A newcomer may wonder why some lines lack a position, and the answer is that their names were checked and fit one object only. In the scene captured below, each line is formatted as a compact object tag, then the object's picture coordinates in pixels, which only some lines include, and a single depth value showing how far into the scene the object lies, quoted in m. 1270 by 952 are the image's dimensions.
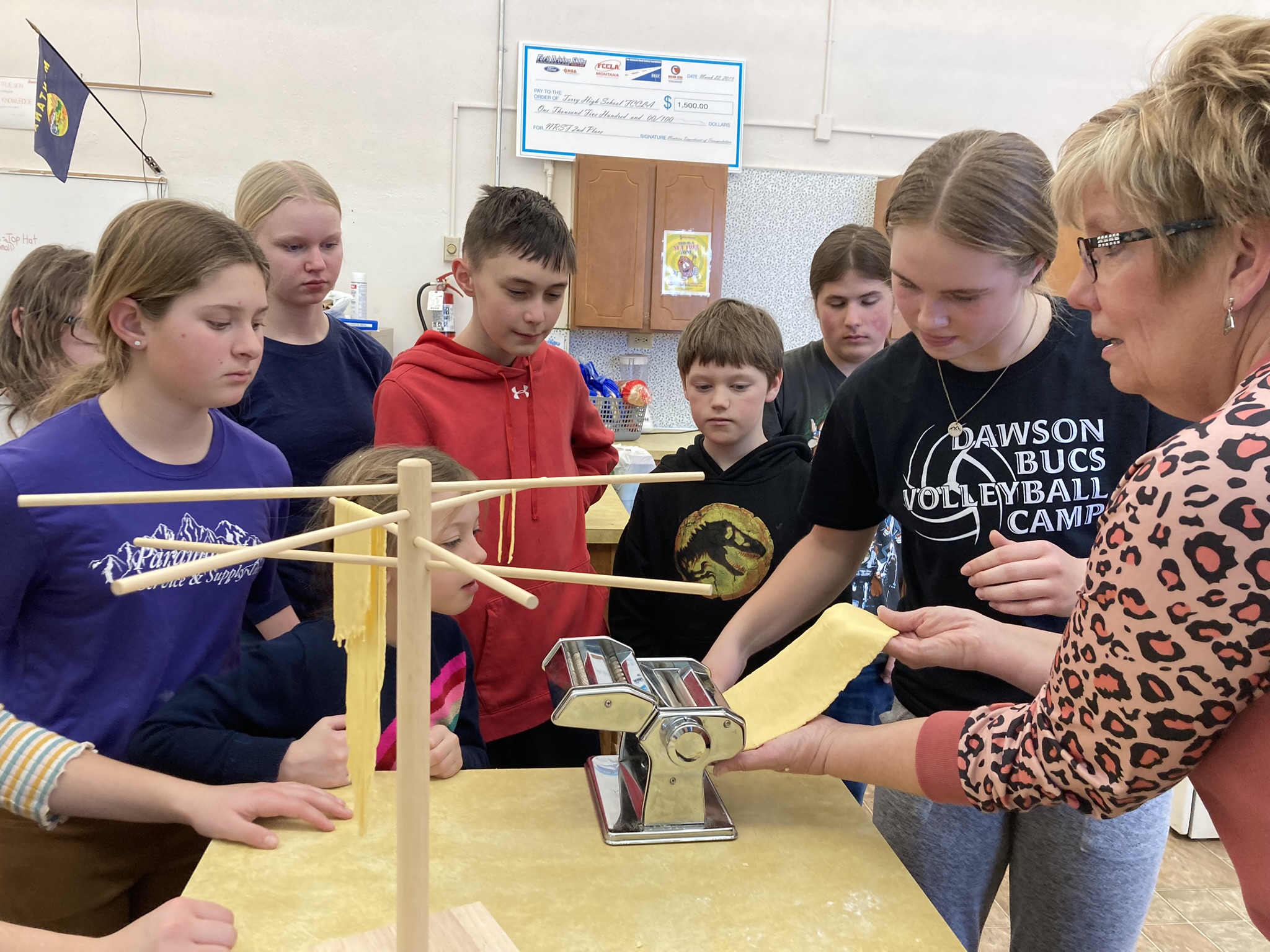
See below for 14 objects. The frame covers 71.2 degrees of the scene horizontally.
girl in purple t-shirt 1.06
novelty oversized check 4.24
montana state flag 2.57
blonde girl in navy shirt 1.74
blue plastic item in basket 3.57
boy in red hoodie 1.66
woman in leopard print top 0.58
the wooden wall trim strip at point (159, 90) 3.96
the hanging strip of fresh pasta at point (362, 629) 0.64
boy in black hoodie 1.69
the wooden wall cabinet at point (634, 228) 4.03
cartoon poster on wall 4.13
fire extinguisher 4.21
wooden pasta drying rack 0.55
